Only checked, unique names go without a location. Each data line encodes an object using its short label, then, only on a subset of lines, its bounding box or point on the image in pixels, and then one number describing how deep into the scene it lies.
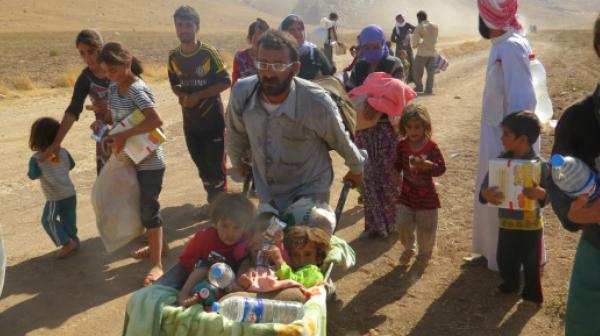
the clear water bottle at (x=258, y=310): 3.13
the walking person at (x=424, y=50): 15.67
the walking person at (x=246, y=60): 7.12
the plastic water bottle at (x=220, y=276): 3.42
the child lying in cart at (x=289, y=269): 3.39
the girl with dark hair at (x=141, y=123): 5.02
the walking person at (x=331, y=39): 16.75
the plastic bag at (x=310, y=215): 4.09
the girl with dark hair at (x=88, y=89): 5.71
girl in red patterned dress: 5.30
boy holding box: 4.43
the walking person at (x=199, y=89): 6.38
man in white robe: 4.88
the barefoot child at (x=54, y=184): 5.75
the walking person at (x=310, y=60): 6.45
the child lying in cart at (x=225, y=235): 3.84
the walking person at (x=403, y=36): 18.53
